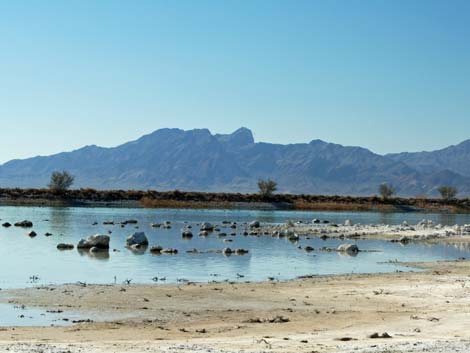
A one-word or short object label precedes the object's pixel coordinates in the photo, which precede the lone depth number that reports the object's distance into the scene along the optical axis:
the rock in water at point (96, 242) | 38.75
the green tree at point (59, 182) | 119.75
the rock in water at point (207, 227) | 55.97
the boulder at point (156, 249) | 37.59
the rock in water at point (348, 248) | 39.47
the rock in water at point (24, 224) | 57.28
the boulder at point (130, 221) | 64.28
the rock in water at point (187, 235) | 48.34
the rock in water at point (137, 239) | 40.97
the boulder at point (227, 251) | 37.52
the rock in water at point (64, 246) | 39.07
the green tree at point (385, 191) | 149.40
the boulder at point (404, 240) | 47.27
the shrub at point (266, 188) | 129.00
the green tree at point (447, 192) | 154.88
